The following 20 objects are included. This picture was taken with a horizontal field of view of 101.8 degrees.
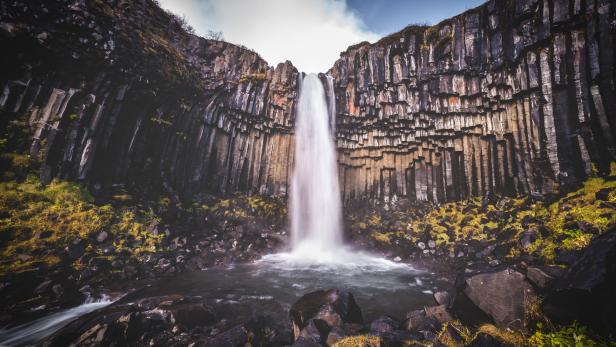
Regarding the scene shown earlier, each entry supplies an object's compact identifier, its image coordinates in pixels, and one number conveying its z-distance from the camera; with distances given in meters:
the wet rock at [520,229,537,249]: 11.00
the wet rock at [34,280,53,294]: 8.56
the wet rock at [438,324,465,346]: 5.10
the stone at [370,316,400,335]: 6.39
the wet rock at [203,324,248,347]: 5.76
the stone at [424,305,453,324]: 6.48
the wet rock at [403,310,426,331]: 6.37
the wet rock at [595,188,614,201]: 10.80
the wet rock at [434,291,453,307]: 7.53
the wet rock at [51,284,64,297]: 8.73
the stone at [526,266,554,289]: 5.62
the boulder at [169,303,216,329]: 7.04
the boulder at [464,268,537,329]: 5.43
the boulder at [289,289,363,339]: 6.68
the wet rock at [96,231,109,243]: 11.42
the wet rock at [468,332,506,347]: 4.34
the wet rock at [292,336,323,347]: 5.48
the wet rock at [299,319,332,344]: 5.89
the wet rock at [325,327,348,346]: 5.78
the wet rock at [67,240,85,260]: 10.33
